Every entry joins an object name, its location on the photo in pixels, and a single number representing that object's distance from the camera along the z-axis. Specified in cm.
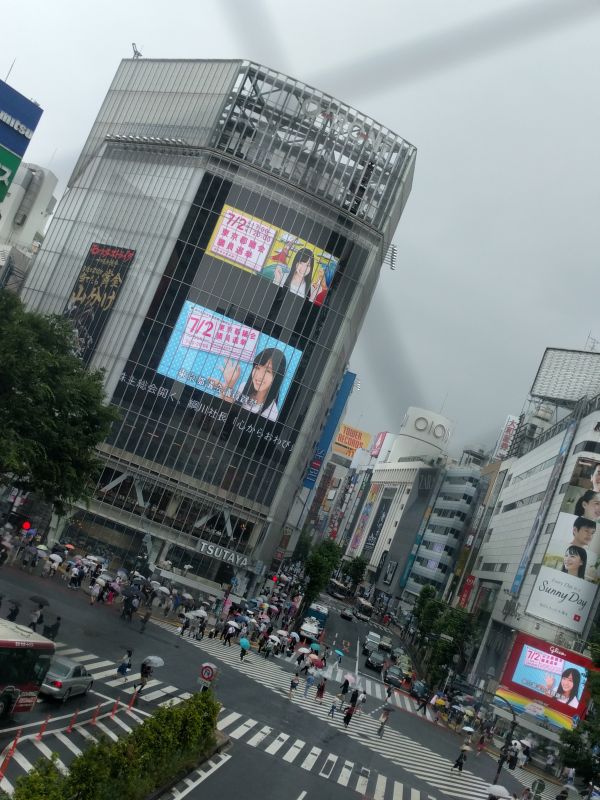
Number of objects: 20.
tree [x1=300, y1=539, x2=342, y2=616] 8850
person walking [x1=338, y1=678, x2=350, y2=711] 4988
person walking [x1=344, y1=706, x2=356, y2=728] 4444
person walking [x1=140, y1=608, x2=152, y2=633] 5033
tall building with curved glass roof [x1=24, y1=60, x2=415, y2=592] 8675
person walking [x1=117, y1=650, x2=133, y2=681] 3631
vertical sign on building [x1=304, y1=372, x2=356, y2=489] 11875
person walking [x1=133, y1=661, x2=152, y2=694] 3394
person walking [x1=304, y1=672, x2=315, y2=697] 4956
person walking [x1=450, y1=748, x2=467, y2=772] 4475
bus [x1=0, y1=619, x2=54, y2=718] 2541
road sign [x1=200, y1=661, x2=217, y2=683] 3159
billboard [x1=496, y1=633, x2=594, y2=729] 7350
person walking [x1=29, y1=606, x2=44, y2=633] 3788
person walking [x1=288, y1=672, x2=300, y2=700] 4634
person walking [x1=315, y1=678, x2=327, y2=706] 4957
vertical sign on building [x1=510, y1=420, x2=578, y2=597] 8619
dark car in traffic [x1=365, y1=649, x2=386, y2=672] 7331
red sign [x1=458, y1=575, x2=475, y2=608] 11628
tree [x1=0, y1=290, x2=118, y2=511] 3778
